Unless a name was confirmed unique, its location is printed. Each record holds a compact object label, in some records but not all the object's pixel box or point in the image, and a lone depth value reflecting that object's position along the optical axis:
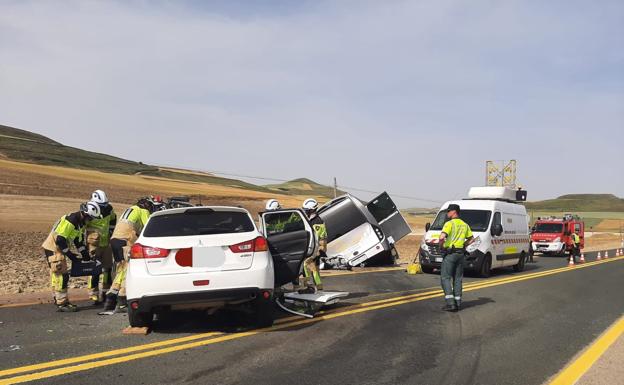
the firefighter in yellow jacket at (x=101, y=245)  8.66
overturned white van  16.52
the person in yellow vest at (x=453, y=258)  8.49
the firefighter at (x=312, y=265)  9.54
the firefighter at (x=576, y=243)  25.55
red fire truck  28.19
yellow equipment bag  15.26
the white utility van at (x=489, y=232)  14.79
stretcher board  7.97
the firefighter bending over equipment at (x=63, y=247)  7.89
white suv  6.08
